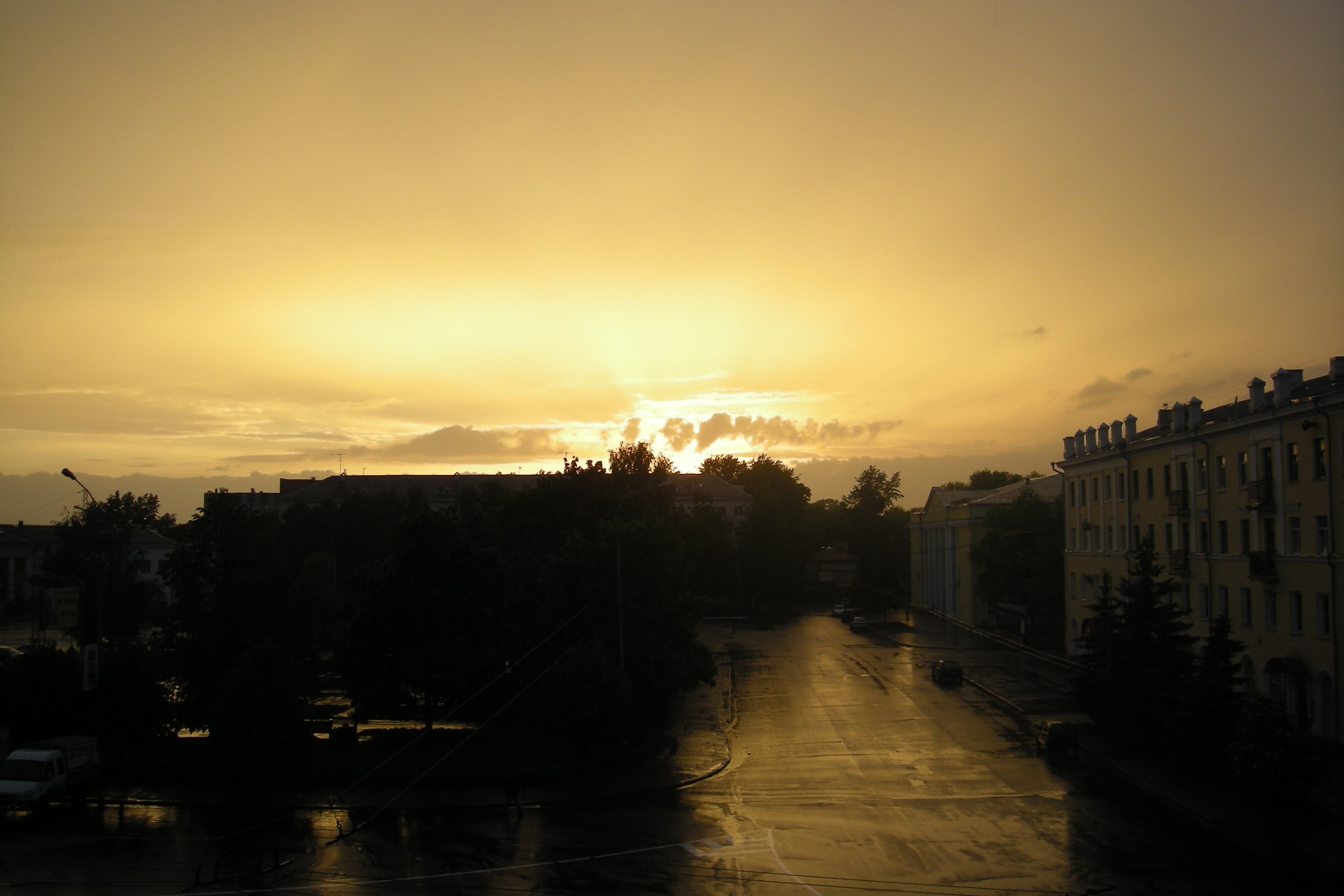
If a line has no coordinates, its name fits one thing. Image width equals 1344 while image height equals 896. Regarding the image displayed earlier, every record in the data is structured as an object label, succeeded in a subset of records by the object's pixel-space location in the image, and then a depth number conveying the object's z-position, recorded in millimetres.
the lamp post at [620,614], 34375
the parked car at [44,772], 27172
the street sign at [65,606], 32062
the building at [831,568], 140500
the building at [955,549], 81000
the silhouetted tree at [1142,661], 33375
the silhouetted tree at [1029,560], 66562
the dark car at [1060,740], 33781
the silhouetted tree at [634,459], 68162
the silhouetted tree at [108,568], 65500
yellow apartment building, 34188
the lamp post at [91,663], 30531
